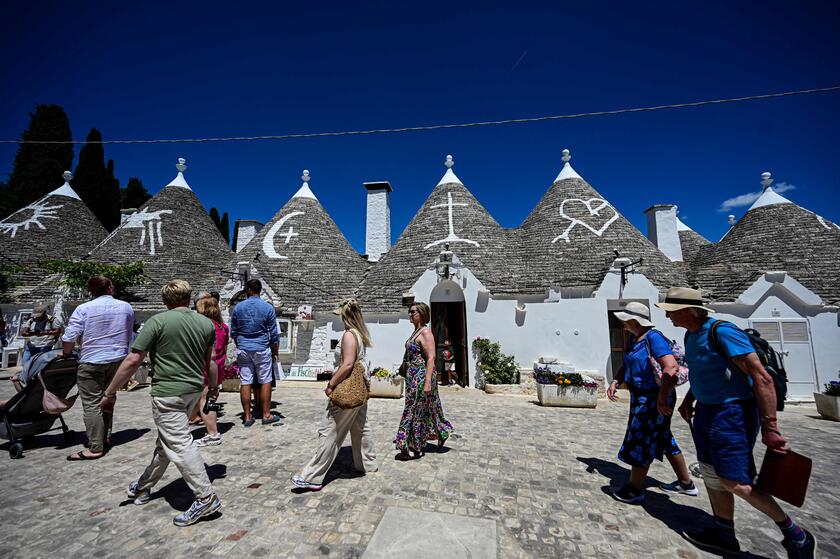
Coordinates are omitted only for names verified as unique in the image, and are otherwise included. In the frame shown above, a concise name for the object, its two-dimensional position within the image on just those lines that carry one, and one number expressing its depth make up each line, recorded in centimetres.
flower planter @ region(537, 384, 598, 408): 709
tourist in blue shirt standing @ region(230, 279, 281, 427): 521
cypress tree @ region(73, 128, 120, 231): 2762
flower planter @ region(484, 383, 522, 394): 859
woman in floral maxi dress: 405
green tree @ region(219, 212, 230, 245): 3600
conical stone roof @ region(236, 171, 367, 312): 1161
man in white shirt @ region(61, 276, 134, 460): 400
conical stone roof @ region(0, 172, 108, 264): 1410
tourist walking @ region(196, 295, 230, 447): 457
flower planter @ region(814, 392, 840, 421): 646
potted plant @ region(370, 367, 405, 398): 786
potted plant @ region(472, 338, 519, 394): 863
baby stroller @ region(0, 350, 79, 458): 409
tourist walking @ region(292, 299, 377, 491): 323
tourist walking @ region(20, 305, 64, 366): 751
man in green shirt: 273
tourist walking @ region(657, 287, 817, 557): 223
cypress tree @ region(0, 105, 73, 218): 2595
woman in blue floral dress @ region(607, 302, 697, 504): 319
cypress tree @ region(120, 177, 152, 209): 3244
